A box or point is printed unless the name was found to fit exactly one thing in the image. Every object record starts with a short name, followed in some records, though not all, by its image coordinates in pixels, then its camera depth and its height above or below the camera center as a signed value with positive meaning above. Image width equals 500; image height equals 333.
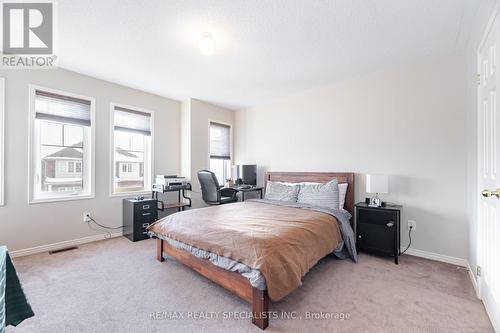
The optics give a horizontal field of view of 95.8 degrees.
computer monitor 4.59 -0.15
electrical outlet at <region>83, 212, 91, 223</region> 3.38 -0.77
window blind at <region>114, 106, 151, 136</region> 3.82 +0.79
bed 1.66 -0.70
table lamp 2.88 -0.23
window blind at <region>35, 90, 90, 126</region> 3.06 +0.81
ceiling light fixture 2.32 +1.28
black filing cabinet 3.48 -0.82
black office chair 3.85 -0.41
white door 1.51 -0.04
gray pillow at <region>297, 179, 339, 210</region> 3.11 -0.41
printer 3.89 -0.31
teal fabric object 1.26 -0.77
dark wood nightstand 2.72 -0.79
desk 4.20 -0.44
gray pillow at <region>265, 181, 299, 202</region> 3.53 -0.42
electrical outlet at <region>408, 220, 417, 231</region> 2.92 -0.76
